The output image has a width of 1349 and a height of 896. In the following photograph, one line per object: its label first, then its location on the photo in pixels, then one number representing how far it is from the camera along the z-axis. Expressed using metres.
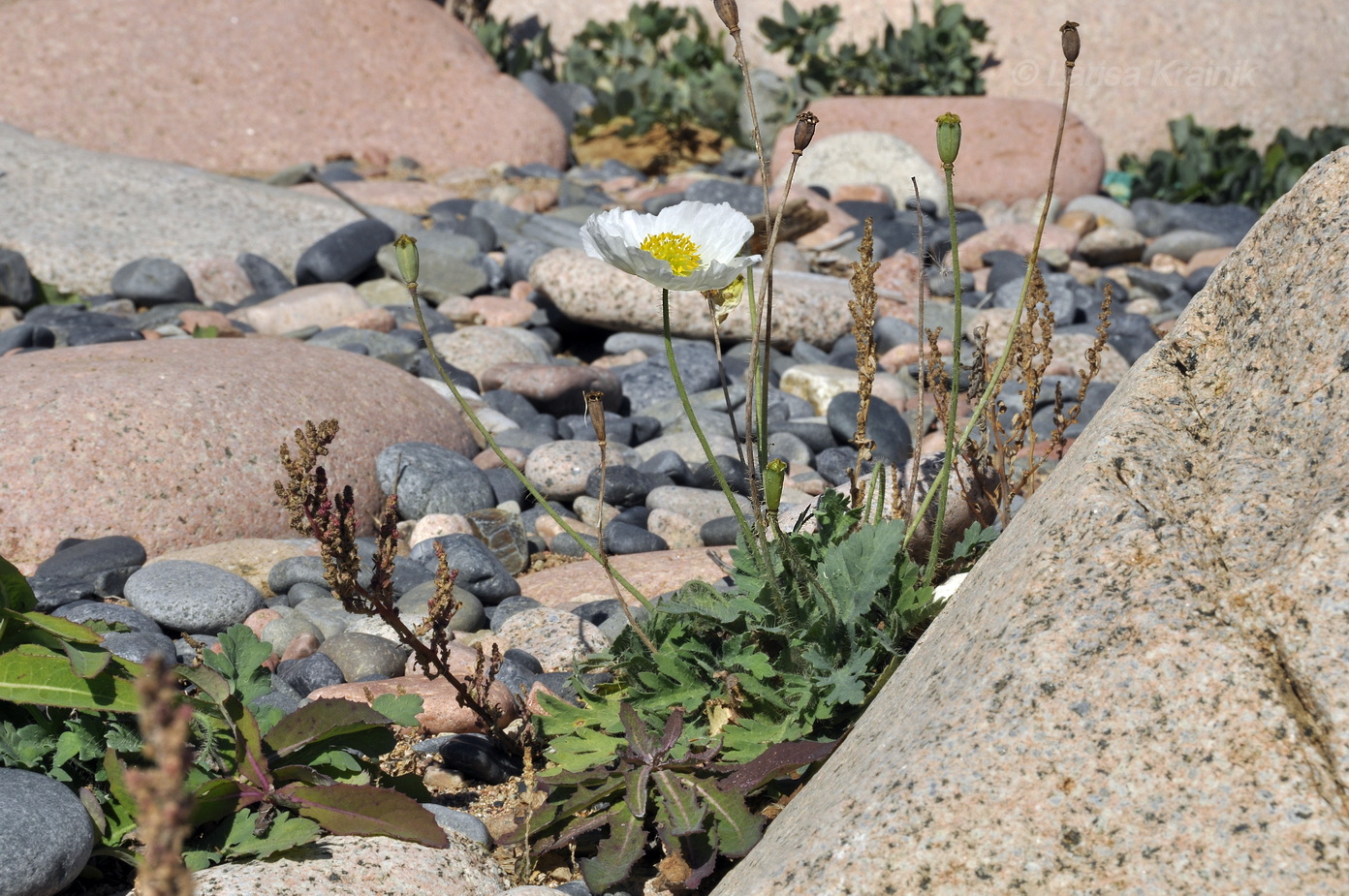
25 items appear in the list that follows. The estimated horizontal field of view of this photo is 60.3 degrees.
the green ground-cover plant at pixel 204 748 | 2.08
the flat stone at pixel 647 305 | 6.75
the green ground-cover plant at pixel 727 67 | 12.12
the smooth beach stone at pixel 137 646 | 2.95
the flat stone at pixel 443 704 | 2.85
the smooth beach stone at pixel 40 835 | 1.91
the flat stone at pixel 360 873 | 1.98
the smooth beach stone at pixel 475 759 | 2.75
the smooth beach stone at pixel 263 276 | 7.42
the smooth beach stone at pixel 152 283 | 7.08
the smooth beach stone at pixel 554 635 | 3.31
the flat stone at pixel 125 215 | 7.32
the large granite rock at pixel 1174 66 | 12.48
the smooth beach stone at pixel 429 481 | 4.64
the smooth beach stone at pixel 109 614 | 3.32
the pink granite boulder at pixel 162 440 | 4.15
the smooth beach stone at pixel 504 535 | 4.35
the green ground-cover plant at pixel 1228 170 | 10.82
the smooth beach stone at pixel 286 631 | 3.43
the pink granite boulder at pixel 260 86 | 10.12
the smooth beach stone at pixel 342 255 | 7.43
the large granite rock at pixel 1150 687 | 1.45
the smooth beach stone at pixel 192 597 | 3.54
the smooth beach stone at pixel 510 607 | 3.72
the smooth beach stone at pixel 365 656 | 3.27
